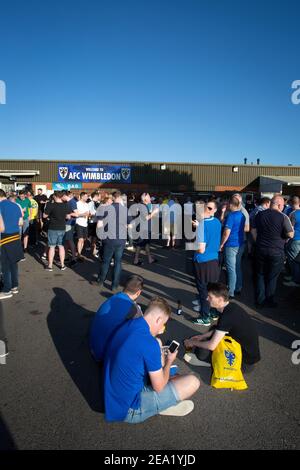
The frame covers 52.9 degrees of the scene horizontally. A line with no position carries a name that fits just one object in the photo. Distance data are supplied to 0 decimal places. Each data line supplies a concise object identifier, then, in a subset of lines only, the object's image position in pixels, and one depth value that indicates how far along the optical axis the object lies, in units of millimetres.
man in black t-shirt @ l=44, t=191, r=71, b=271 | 7398
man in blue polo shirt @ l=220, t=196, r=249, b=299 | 5723
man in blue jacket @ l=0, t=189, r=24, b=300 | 5512
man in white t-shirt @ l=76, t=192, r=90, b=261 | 8680
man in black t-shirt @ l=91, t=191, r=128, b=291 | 6160
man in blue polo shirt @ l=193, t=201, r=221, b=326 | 4629
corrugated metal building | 27922
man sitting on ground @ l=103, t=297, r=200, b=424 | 2318
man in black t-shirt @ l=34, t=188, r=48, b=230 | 12219
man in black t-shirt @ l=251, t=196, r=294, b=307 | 5207
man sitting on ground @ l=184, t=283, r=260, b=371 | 3131
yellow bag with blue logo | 3107
